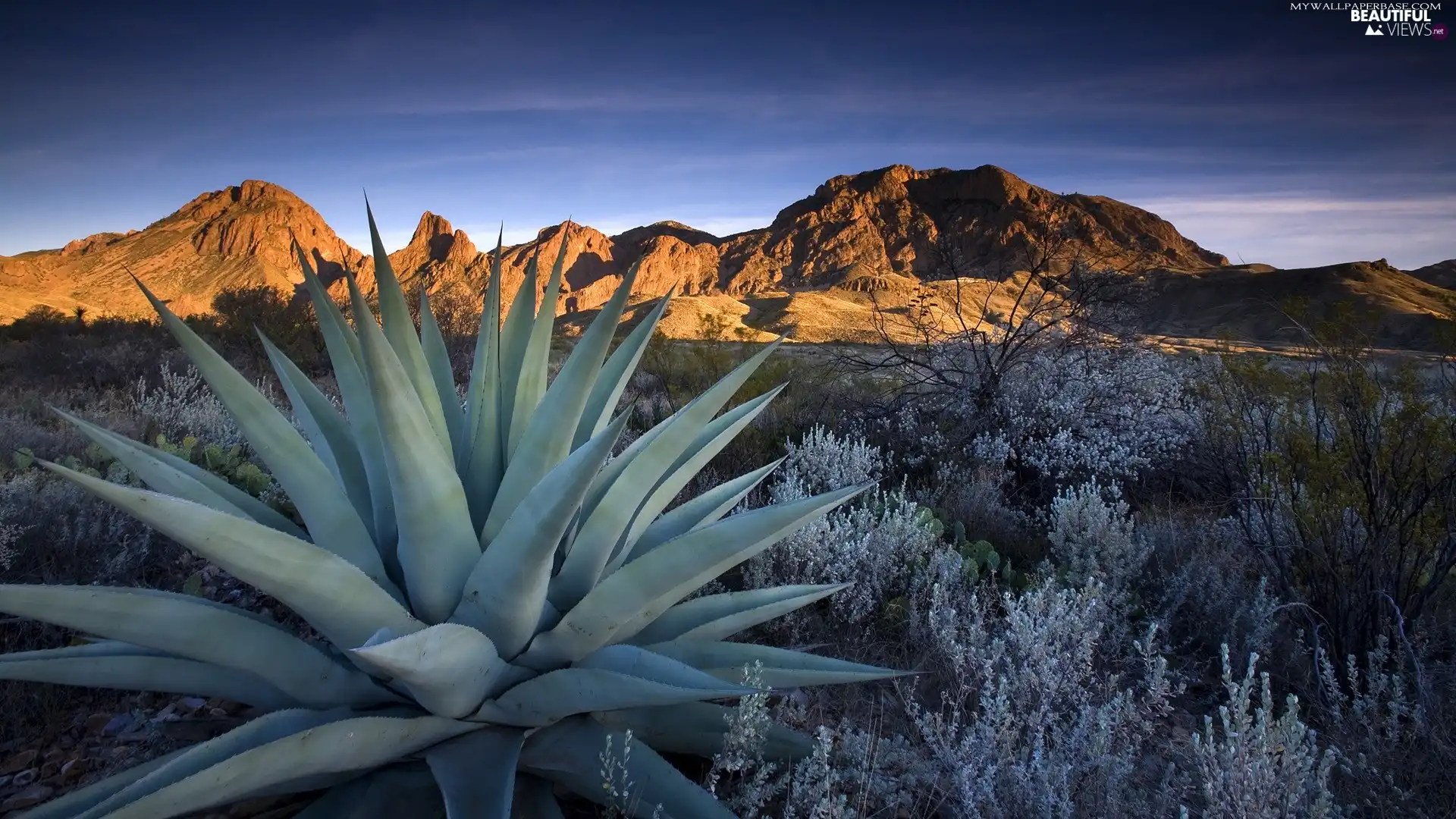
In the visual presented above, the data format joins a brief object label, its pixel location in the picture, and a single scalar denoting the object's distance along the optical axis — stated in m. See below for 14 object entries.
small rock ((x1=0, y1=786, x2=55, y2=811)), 1.95
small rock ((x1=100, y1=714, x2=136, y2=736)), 2.30
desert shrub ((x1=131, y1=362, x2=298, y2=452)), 5.32
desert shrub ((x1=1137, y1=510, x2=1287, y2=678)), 3.16
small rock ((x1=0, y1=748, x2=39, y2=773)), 2.12
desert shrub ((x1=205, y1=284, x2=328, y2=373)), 13.16
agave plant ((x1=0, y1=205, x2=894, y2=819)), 1.25
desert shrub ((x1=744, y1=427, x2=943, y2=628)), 3.36
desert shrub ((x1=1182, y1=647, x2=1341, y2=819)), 1.71
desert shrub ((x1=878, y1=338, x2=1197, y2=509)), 5.59
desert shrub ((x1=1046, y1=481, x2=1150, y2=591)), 3.55
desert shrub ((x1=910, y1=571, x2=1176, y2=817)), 1.91
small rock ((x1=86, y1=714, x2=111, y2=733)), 2.31
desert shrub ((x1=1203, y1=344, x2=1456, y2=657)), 3.04
